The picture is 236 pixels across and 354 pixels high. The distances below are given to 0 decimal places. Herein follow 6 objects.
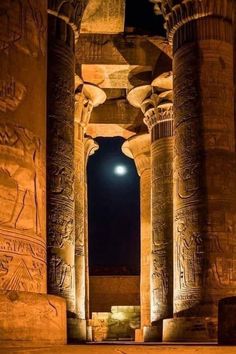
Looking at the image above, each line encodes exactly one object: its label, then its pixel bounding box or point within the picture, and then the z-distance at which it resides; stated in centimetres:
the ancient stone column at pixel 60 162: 1316
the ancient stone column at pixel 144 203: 2111
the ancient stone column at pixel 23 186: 650
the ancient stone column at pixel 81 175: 1764
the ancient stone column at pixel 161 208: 1766
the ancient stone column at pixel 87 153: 1953
